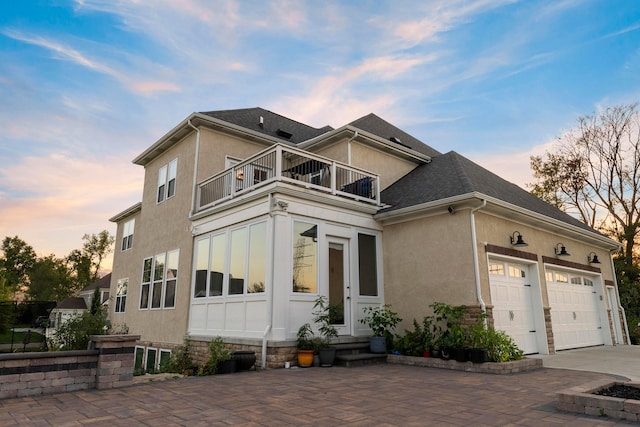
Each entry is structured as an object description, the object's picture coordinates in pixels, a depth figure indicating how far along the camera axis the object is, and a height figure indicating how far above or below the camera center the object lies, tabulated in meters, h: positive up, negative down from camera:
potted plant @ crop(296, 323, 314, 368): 7.82 -0.87
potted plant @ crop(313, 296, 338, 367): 7.97 -0.53
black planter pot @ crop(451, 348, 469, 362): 7.40 -0.99
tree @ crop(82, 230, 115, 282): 52.25 +7.68
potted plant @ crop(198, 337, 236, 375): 7.27 -1.14
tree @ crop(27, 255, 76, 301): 48.01 +3.11
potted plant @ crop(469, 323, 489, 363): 7.21 -0.76
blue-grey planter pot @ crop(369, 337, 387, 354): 8.78 -0.94
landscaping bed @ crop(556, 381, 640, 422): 3.78 -1.02
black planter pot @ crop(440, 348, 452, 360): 7.68 -0.99
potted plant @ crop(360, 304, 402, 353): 8.82 -0.45
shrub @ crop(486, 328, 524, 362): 7.36 -0.85
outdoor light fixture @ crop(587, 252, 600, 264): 13.33 +1.63
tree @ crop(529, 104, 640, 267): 21.31 +7.91
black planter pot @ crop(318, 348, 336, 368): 7.95 -1.10
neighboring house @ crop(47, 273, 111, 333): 29.89 +0.45
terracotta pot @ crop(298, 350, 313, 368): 7.81 -1.11
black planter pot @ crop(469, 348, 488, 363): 7.20 -0.97
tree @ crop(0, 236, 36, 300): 51.66 +6.32
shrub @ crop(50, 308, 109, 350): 6.77 -0.48
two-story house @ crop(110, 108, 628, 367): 8.62 +1.56
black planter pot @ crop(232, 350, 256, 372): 7.46 -1.10
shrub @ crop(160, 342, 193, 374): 9.30 -1.45
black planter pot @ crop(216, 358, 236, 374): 7.27 -1.20
